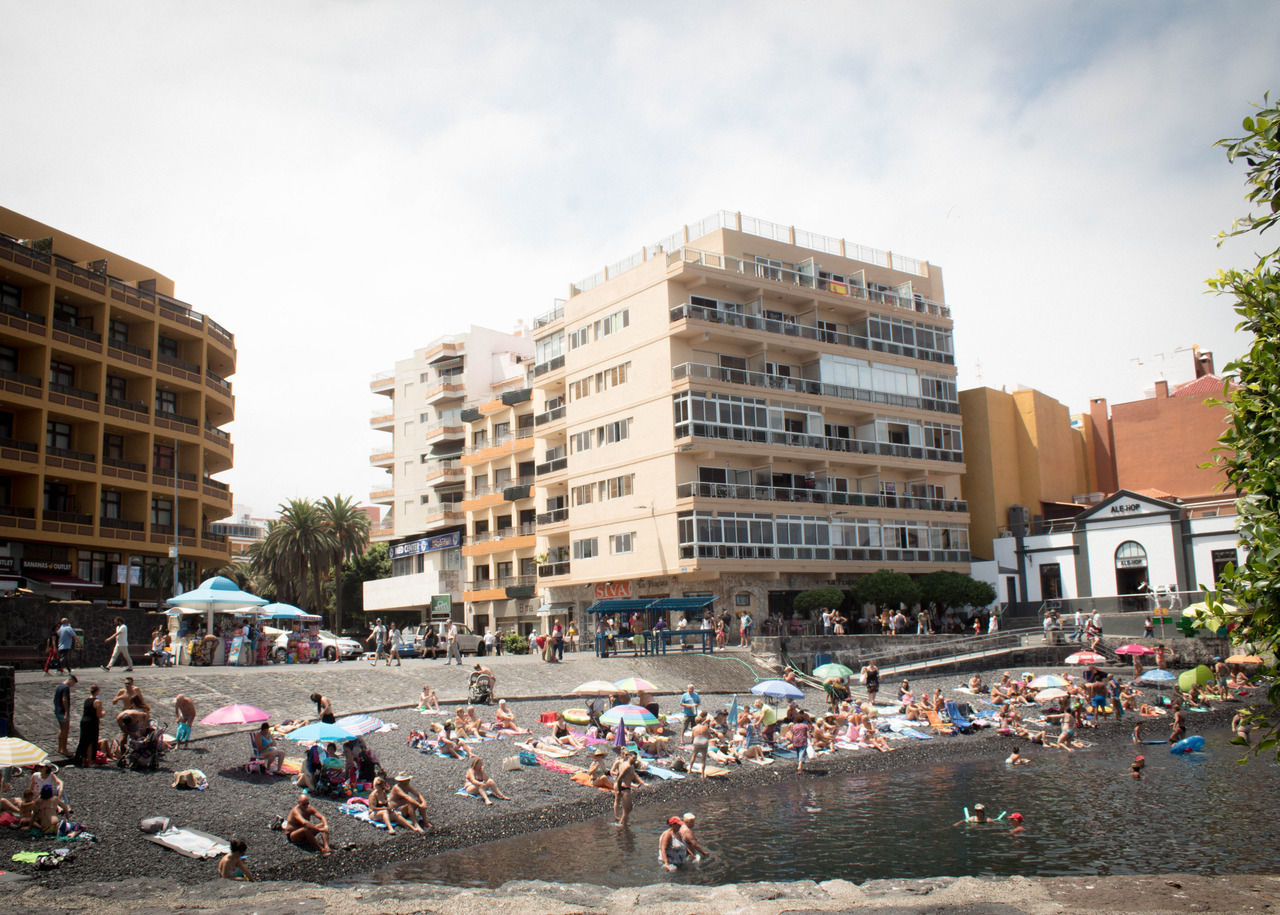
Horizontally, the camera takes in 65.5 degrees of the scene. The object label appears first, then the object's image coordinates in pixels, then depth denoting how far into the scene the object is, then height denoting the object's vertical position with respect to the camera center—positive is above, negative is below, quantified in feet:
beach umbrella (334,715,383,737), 74.38 -8.18
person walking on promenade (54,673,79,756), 70.90 -5.96
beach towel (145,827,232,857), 56.80 -12.76
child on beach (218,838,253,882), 54.44 -13.30
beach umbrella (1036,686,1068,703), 116.98 -12.01
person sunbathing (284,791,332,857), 60.18 -12.68
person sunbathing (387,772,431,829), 66.90 -12.62
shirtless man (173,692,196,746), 77.25 -7.41
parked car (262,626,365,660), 134.72 -4.31
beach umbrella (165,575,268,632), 109.50 +2.38
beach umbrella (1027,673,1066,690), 122.01 -11.10
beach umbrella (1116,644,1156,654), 136.46 -8.29
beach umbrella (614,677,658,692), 101.96 -8.24
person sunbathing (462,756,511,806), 74.90 -12.92
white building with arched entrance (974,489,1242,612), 165.27 +5.92
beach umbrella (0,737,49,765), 57.16 -7.25
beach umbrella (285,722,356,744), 70.28 -8.28
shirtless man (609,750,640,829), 71.97 -13.31
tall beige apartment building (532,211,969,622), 164.45 +31.14
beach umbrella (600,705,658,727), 89.04 -9.83
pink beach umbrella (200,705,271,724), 74.74 -7.21
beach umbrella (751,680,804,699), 100.78 -8.98
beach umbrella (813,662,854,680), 114.46 -8.35
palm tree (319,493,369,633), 231.30 +20.37
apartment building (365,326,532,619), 238.68 +42.21
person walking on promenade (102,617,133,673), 98.58 -2.19
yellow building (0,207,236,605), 144.25 +31.44
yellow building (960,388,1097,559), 200.44 +26.66
